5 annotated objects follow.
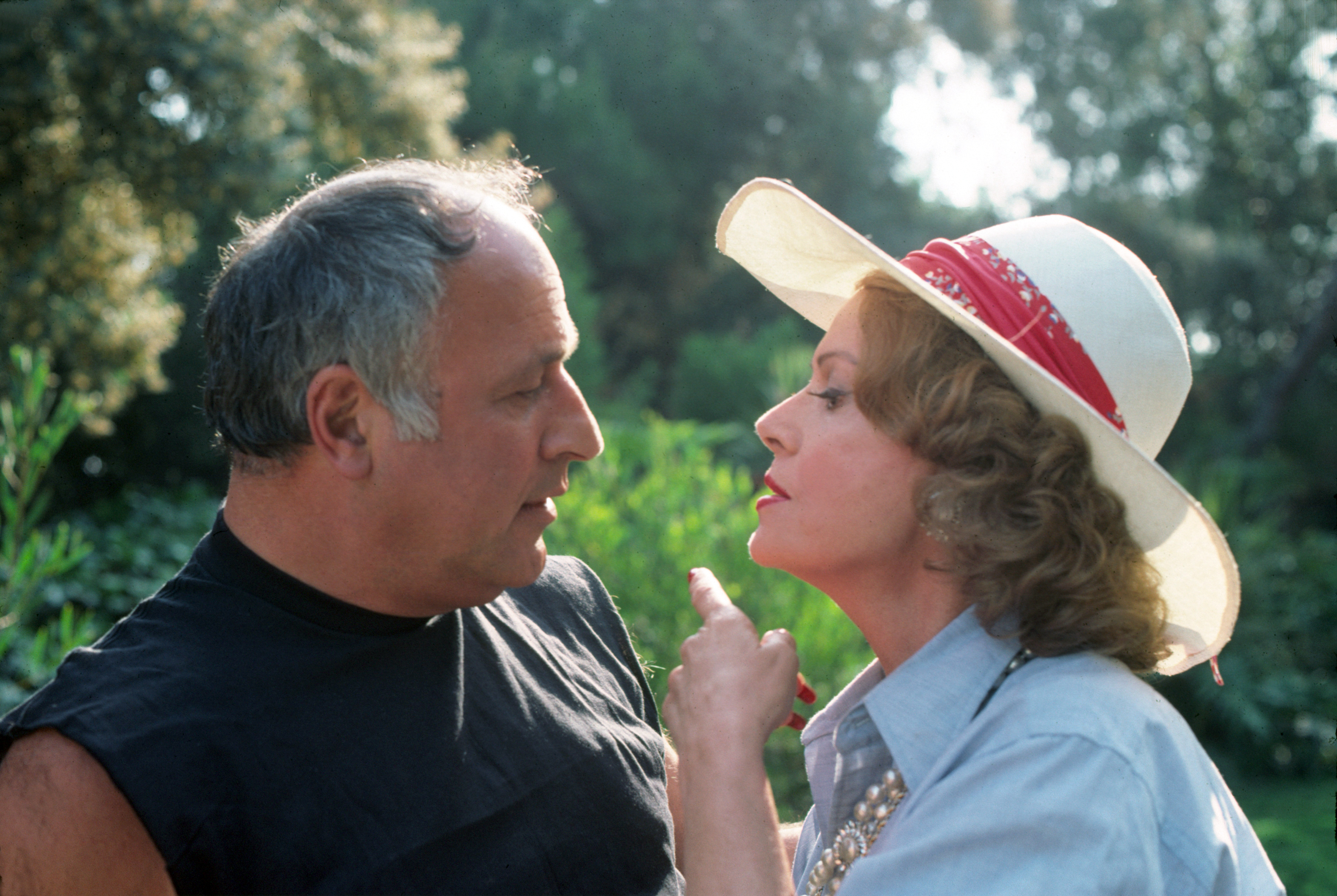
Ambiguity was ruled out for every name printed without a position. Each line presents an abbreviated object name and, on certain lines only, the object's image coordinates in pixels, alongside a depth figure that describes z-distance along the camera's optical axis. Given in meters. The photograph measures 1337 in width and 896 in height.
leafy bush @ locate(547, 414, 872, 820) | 4.37
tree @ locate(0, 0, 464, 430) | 5.50
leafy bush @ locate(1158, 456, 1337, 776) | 7.68
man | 1.60
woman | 1.52
